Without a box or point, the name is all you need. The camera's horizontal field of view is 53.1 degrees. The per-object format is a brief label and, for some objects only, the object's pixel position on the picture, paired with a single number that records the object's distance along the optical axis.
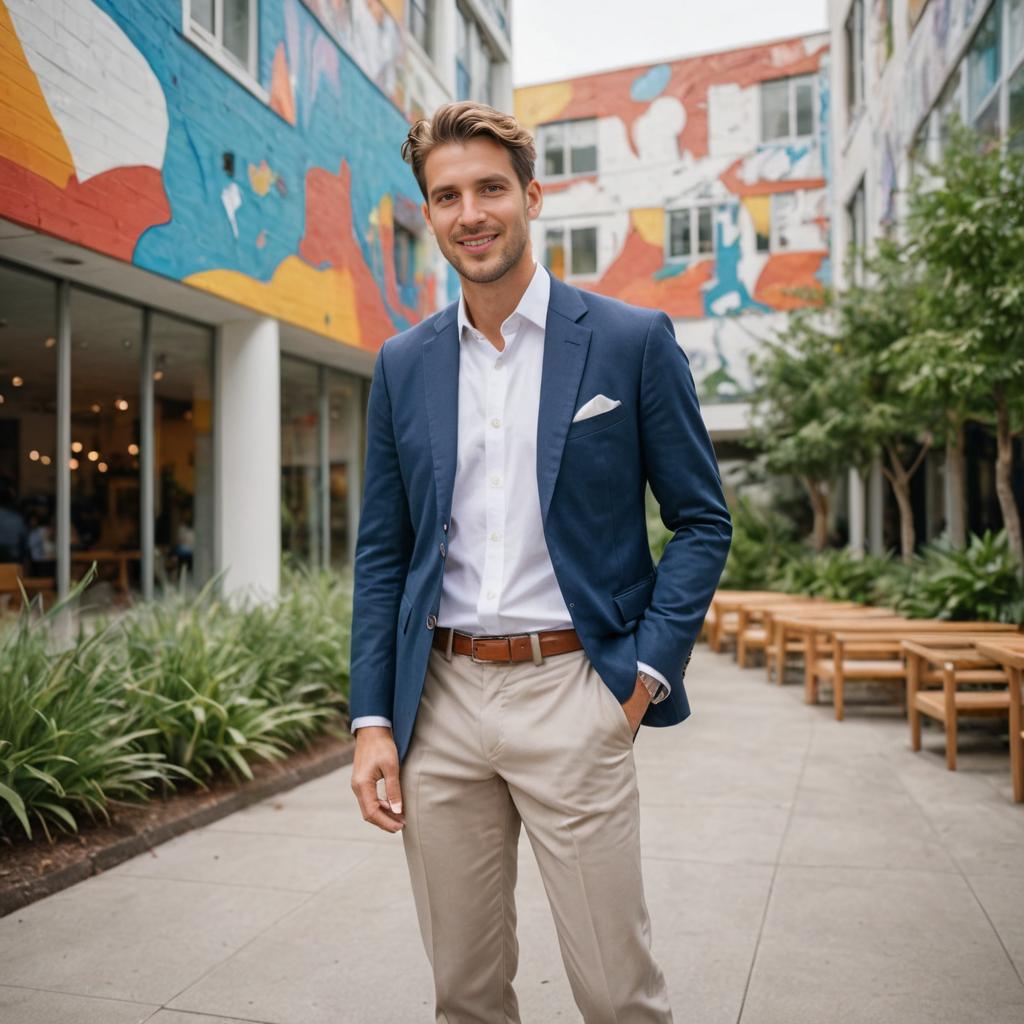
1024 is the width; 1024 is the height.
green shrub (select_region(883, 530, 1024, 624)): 8.71
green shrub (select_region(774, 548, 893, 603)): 13.34
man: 1.98
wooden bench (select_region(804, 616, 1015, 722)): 7.91
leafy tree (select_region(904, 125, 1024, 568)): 7.43
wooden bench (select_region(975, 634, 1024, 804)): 5.66
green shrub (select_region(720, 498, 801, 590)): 16.02
